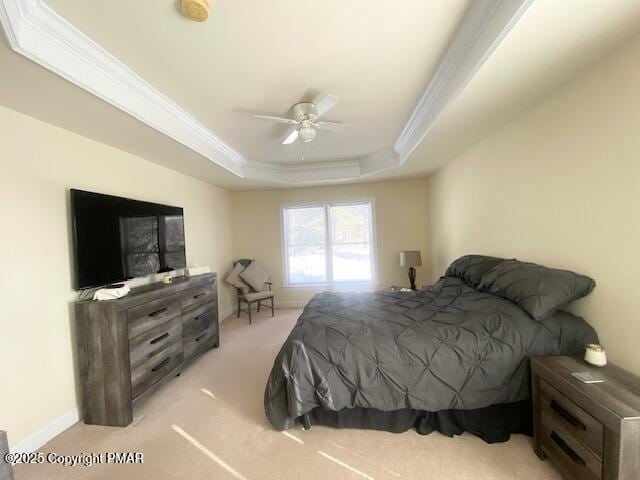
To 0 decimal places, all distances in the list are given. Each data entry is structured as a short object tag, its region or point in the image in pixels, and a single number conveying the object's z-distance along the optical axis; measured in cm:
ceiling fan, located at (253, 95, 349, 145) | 226
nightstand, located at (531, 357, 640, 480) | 113
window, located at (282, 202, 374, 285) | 523
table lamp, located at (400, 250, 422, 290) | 427
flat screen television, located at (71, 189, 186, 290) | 214
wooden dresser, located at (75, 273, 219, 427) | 205
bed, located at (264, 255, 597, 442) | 173
